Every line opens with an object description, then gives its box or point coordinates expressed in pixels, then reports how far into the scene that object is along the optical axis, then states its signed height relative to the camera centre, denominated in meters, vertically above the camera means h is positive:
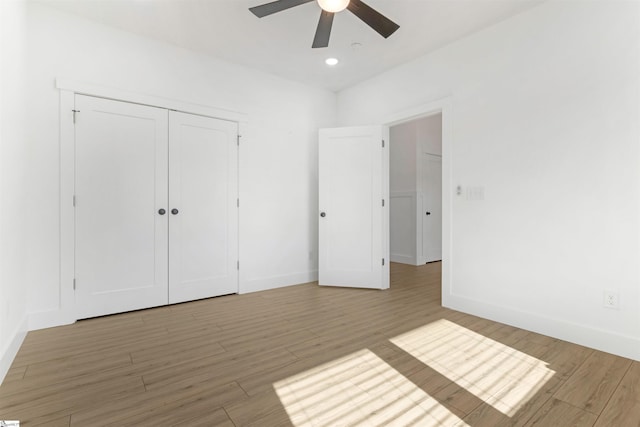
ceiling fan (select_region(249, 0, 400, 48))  2.15 +1.43
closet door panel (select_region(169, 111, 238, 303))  3.22 +0.06
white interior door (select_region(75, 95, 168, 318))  2.75 +0.06
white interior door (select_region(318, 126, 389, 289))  3.86 +0.07
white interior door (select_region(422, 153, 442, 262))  5.74 +0.10
